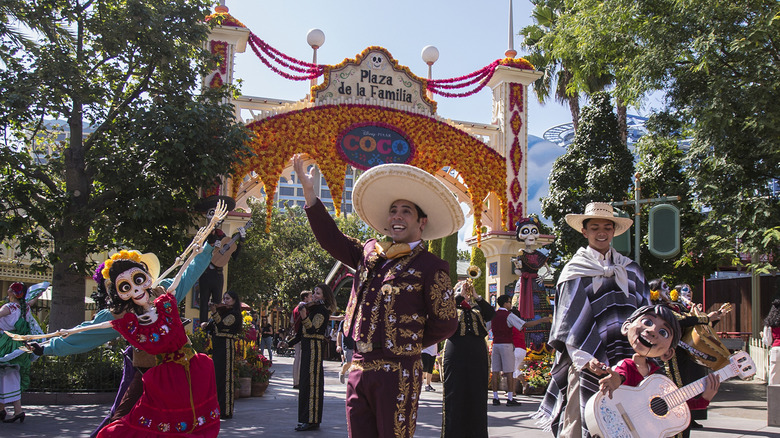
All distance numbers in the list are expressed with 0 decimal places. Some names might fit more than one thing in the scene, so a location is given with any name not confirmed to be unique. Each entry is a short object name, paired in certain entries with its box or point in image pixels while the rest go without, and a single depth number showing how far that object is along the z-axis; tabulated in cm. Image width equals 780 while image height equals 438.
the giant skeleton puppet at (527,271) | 1584
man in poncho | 514
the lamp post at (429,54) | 1770
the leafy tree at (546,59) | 2591
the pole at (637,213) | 1271
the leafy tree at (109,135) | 1134
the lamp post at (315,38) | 1691
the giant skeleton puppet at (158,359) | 449
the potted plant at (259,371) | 1283
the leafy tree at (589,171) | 2025
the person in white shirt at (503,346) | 1200
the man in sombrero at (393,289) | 397
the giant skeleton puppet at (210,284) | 1340
